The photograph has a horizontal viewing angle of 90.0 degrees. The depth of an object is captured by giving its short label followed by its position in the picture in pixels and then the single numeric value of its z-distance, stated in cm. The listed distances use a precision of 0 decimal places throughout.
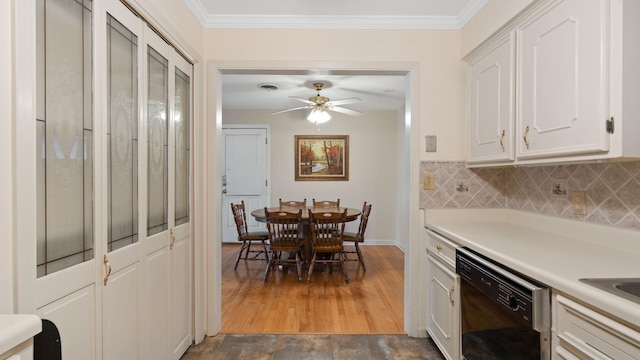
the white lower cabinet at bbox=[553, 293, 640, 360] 87
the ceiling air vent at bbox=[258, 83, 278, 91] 407
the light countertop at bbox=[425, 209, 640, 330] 102
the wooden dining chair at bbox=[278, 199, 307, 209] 468
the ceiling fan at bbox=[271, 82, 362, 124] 399
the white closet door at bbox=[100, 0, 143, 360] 136
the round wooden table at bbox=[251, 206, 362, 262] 391
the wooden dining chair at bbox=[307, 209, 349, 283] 356
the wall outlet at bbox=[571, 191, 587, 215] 173
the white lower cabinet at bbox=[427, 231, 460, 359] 187
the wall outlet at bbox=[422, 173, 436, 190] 241
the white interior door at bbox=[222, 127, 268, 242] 569
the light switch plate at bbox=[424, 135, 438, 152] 241
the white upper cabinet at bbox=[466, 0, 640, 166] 120
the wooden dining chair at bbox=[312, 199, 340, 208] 473
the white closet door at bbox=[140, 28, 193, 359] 171
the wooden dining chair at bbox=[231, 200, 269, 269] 415
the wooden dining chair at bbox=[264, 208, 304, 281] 362
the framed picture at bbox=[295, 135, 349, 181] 562
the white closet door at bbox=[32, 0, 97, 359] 100
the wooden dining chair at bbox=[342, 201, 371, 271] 403
